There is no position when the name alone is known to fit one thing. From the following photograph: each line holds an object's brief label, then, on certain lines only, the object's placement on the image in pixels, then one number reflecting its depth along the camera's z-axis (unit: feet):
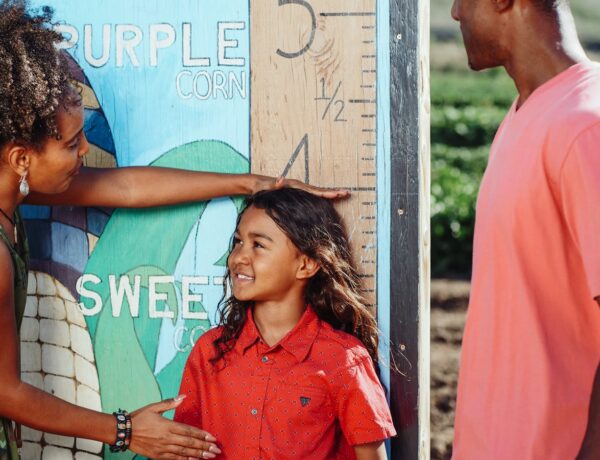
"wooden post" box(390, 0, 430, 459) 9.41
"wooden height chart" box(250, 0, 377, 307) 9.51
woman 8.24
